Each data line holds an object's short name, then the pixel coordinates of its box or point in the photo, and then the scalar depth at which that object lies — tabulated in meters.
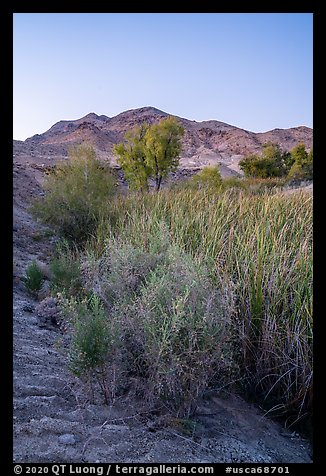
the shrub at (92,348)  3.35
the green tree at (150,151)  25.30
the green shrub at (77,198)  11.52
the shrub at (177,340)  3.35
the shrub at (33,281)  6.71
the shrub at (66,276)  6.15
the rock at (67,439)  2.96
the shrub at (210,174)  23.25
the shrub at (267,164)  42.94
